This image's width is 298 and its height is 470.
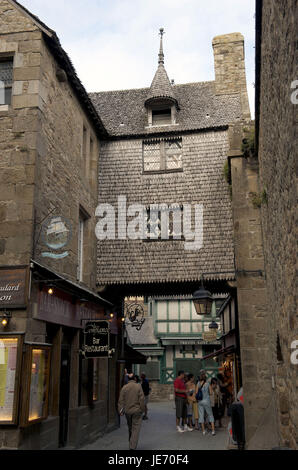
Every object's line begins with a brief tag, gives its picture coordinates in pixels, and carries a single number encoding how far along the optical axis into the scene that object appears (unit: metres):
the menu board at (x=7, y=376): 7.07
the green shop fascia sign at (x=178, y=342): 26.09
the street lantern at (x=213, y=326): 16.00
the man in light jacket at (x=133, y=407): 9.12
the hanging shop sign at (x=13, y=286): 7.51
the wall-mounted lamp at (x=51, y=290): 8.23
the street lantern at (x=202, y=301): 9.93
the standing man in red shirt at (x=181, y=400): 12.97
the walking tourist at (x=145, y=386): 15.68
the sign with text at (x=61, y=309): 8.21
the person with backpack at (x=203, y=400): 12.20
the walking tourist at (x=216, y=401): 13.37
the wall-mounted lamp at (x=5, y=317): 7.41
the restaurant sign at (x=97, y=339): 9.99
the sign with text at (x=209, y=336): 15.82
